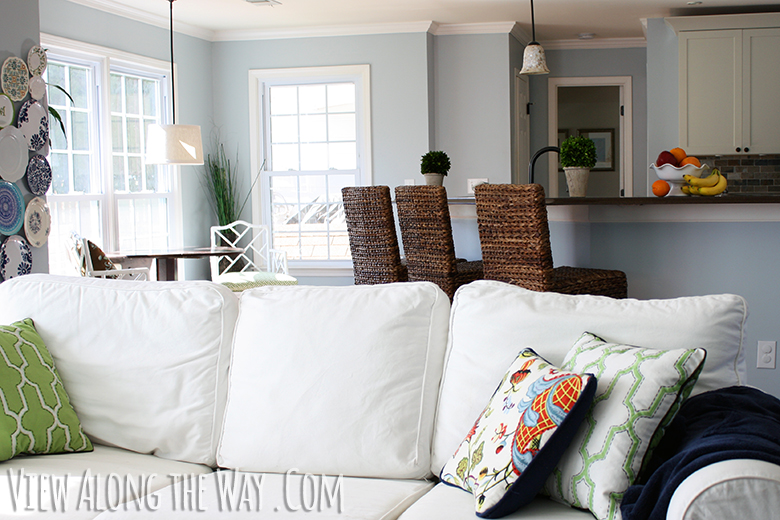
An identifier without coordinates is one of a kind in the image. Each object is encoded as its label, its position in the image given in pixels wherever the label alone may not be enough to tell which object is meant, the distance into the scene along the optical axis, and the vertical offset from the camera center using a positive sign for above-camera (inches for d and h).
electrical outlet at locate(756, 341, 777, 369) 128.9 -25.7
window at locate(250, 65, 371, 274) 254.2 +23.8
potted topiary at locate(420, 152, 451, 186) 175.3 +13.1
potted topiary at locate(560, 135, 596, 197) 145.9 +11.6
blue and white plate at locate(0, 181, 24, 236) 135.4 +3.3
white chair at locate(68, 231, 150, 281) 166.1 -7.8
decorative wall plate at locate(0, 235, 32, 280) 136.3 -6.2
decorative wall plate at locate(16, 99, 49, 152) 139.9 +20.6
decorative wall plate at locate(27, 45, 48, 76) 141.4 +33.4
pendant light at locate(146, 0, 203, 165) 188.5 +20.9
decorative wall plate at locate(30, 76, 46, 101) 142.1 +28.0
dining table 185.5 -8.8
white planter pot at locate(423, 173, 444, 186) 176.1 +10.0
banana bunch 131.1 +5.6
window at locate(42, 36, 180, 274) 194.2 +20.5
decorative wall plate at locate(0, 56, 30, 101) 135.3 +28.9
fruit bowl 134.4 +8.1
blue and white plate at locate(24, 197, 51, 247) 142.6 +0.8
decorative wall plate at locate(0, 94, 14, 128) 134.1 +22.1
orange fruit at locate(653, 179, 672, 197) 139.0 +5.3
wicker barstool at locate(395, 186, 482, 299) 143.1 -3.8
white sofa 64.2 -16.6
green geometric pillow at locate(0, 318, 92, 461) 69.9 -18.2
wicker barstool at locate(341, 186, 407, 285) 154.7 -3.2
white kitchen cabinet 226.7 +40.1
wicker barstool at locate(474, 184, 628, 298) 124.3 -4.4
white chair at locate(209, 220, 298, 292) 239.6 -10.6
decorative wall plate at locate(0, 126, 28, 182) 134.8 +14.0
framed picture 336.8 +35.4
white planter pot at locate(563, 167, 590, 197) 147.9 +7.6
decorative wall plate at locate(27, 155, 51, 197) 142.6 +10.4
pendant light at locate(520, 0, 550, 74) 176.2 +39.4
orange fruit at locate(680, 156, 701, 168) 134.5 +10.3
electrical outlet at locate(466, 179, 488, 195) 252.5 +12.2
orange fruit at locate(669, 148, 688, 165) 137.4 +11.7
